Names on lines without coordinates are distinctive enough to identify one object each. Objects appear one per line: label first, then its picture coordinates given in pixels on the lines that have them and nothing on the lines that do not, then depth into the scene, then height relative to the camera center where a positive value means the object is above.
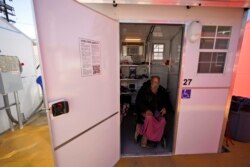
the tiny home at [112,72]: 0.94 -0.12
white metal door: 0.88 -0.14
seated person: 1.96 -0.81
